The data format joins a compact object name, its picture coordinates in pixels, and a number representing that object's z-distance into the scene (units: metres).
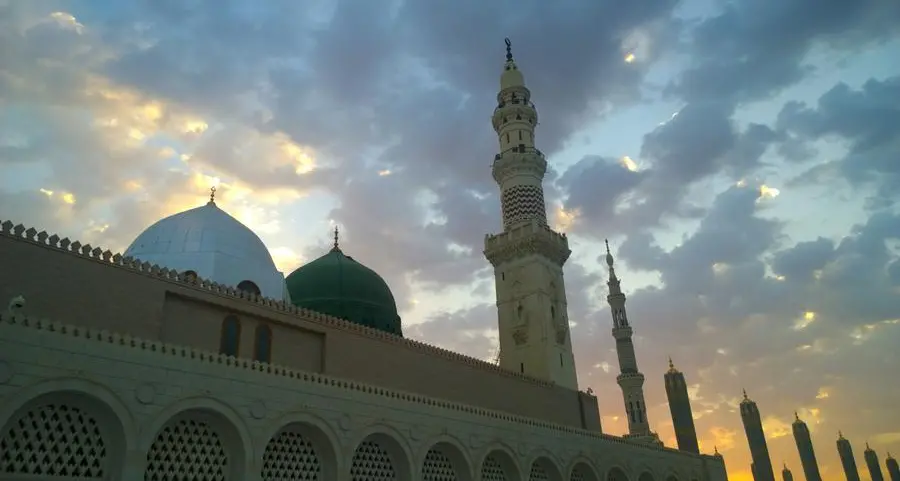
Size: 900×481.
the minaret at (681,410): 51.06
